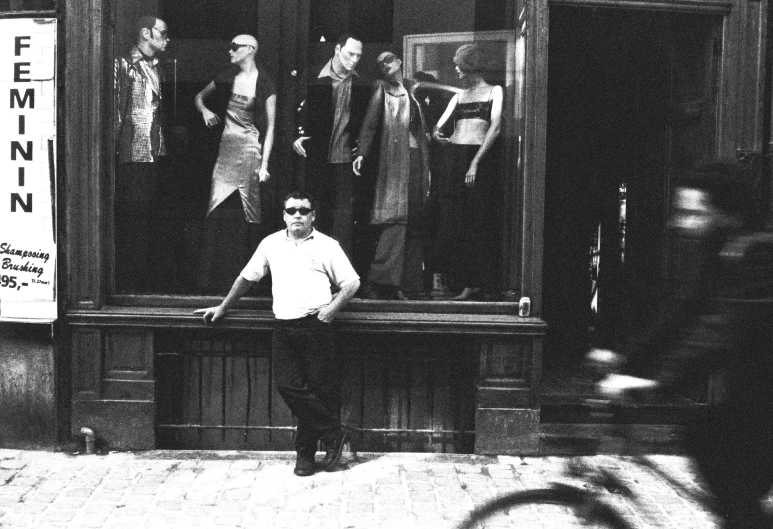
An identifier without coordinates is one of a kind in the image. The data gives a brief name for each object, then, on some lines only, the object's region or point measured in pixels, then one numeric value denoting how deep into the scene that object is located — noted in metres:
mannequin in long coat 7.98
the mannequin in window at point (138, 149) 7.83
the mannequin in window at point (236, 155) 7.94
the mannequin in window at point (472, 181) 7.96
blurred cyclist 3.77
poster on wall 7.55
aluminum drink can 7.80
